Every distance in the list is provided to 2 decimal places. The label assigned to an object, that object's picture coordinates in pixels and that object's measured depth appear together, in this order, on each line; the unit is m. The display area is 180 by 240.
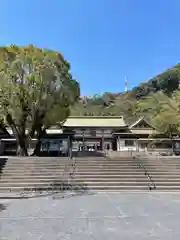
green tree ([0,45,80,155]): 14.39
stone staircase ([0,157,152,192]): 9.49
